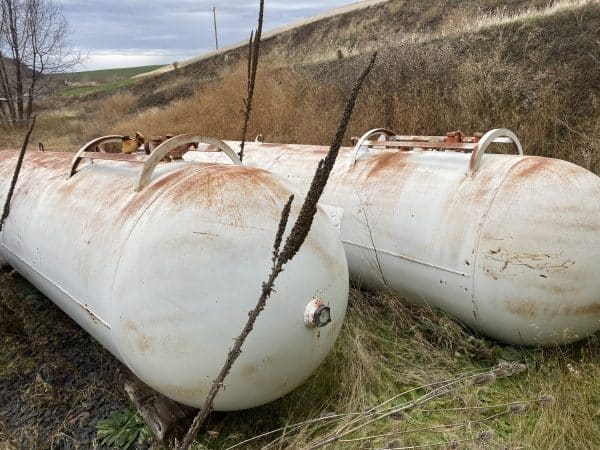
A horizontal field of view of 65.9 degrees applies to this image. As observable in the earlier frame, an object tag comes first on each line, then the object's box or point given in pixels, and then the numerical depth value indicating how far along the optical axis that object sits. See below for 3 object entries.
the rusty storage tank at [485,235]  2.46
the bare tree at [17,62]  15.52
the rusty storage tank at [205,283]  1.86
